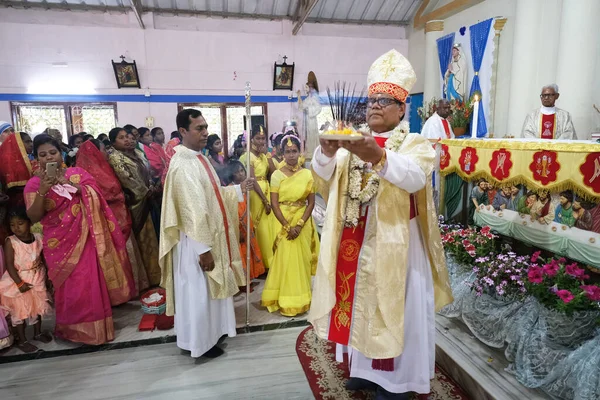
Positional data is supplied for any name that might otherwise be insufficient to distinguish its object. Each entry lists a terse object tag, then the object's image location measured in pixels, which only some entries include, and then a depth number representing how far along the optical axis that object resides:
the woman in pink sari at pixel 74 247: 3.25
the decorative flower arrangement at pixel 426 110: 9.70
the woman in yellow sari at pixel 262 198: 4.80
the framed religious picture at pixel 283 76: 11.62
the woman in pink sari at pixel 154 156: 5.65
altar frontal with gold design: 2.91
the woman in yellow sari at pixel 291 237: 3.92
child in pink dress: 3.26
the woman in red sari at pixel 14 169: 3.46
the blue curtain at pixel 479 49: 8.68
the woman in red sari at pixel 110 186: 4.00
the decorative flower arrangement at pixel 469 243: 3.62
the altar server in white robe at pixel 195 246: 2.96
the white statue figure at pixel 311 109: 11.77
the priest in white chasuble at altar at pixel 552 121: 5.54
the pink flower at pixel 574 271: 2.80
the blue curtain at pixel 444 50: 9.64
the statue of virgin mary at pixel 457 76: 9.30
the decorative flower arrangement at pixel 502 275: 3.06
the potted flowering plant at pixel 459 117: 8.73
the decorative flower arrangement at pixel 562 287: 2.58
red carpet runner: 2.74
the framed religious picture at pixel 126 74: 10.52
